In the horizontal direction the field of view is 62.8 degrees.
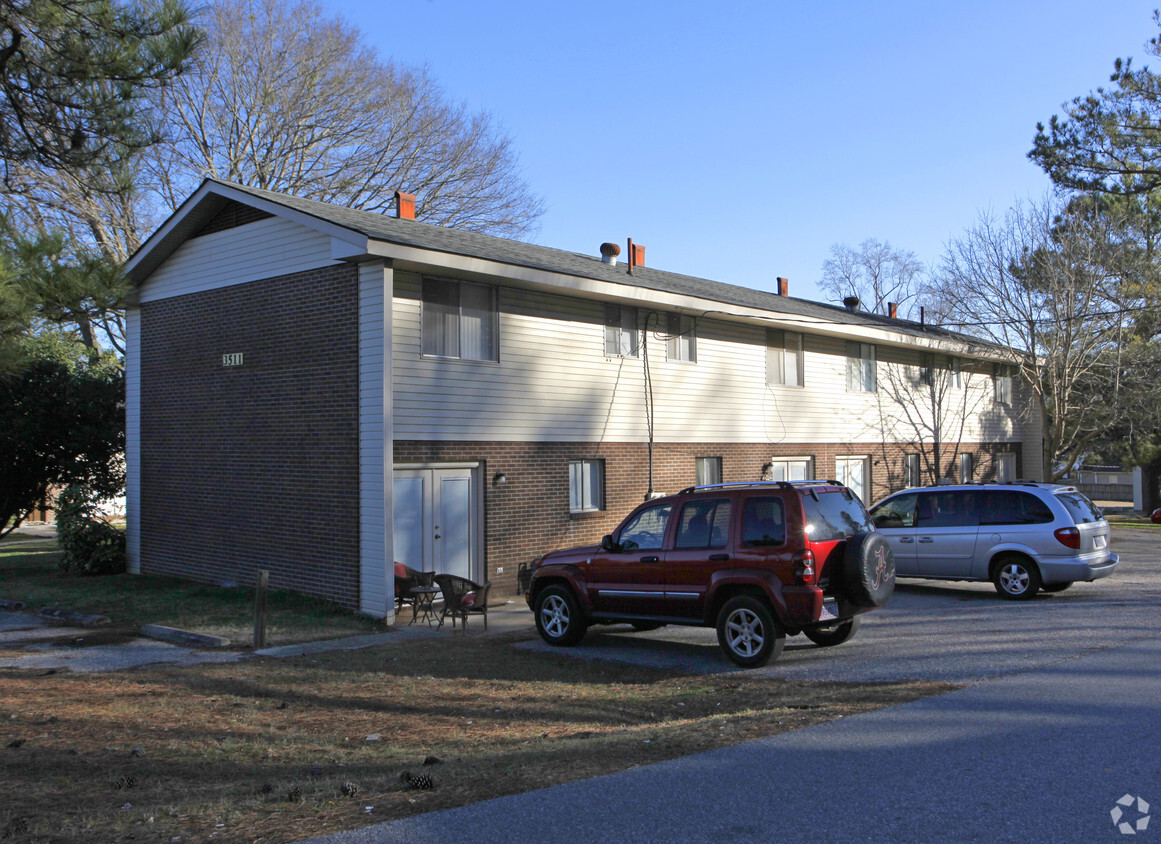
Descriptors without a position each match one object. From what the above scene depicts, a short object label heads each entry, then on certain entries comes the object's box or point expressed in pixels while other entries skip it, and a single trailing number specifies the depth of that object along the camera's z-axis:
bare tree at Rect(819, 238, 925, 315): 58.22
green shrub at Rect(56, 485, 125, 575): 18.33
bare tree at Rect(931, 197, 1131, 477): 25.45
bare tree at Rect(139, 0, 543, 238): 30.78
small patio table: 13.27
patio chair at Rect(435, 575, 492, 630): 12.74
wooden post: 11.65
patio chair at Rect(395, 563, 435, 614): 13.56
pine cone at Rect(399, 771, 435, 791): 5.76
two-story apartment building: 14.23
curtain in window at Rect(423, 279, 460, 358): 14.84
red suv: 9.77
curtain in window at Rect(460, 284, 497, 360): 15.37
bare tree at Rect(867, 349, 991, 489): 25.50
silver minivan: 13.95
